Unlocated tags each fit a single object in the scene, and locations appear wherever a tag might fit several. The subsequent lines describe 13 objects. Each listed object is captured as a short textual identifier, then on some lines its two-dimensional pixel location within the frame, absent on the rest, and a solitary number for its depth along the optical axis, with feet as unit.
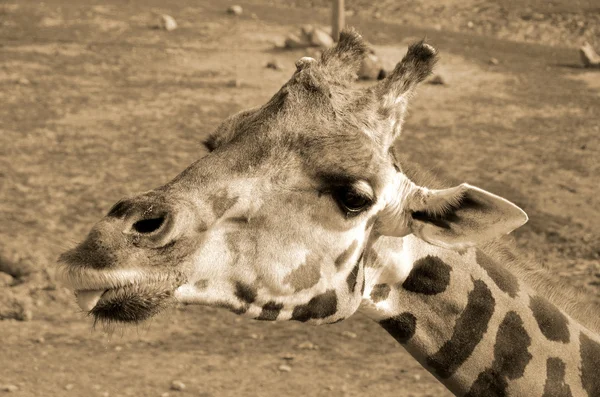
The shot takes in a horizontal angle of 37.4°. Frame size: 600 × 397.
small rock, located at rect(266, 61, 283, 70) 63.62
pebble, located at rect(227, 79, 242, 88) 58.59
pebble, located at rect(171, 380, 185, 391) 25.90
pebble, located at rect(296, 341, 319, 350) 28.04
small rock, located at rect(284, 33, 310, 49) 68.54
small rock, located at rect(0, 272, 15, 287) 30.71
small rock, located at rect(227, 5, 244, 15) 81.55
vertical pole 69.31
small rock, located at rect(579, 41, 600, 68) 65.51
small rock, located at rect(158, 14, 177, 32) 74.13
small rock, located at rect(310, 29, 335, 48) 67.77
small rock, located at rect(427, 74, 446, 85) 60.80
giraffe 13.02
